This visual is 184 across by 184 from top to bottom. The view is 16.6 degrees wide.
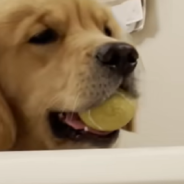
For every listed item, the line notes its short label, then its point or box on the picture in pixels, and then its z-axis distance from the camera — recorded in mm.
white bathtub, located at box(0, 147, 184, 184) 474
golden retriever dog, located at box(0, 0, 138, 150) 661
